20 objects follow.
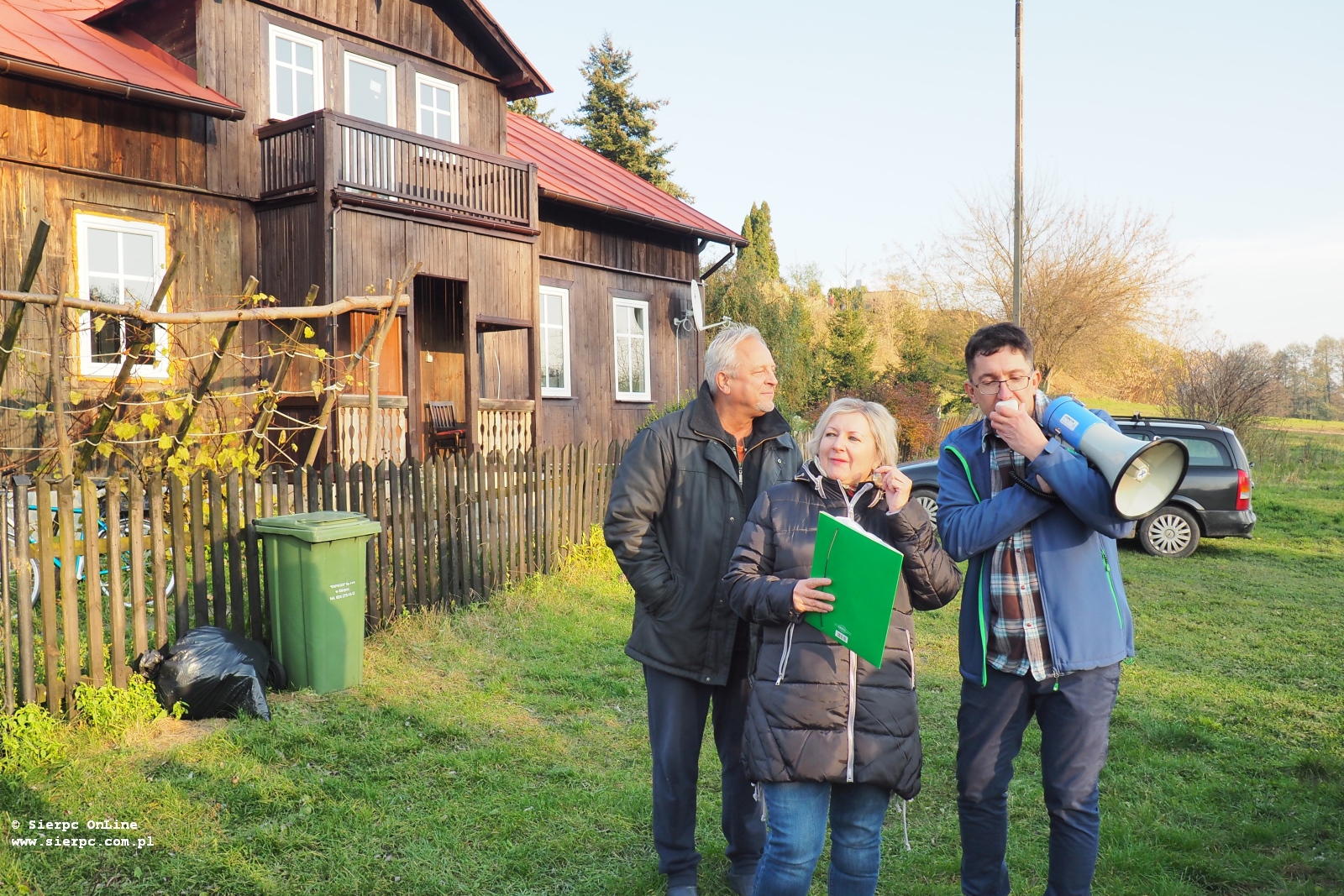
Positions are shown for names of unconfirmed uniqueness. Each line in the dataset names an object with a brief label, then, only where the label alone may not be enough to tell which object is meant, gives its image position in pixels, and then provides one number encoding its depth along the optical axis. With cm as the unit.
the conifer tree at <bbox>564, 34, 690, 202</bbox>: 3111
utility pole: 1633
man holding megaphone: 275
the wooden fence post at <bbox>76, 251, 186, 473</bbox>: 608
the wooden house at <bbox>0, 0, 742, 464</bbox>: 963
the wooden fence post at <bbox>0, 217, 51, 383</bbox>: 508
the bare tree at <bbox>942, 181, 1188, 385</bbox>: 2698
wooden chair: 1316
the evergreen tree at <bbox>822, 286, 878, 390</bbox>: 2873
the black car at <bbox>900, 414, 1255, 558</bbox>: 1140
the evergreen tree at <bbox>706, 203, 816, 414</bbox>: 2684
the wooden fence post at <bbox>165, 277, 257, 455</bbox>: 651
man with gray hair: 324
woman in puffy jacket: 257
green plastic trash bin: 546
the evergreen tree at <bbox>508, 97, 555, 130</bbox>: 3291
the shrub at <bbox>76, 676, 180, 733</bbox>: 455
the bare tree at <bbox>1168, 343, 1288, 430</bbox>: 2120
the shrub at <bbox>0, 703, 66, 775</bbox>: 409
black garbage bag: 482
